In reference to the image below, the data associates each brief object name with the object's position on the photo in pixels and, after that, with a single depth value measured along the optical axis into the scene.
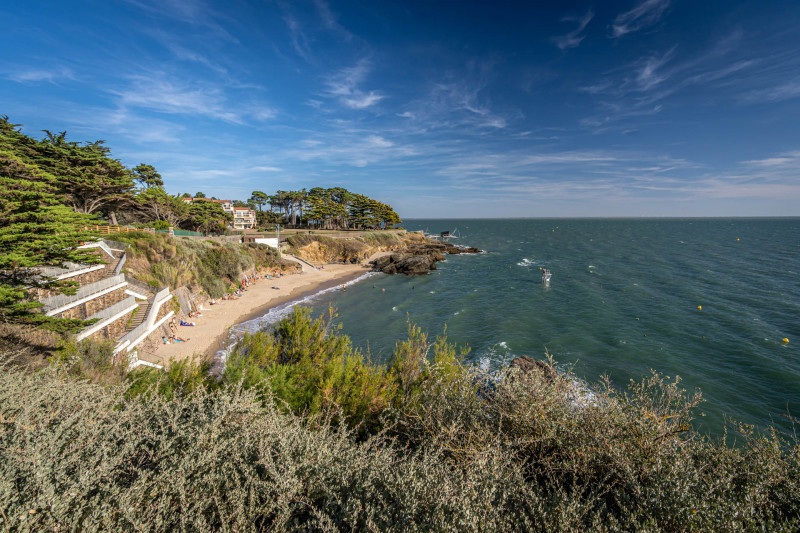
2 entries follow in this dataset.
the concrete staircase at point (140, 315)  20.45
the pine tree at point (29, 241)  11.19
